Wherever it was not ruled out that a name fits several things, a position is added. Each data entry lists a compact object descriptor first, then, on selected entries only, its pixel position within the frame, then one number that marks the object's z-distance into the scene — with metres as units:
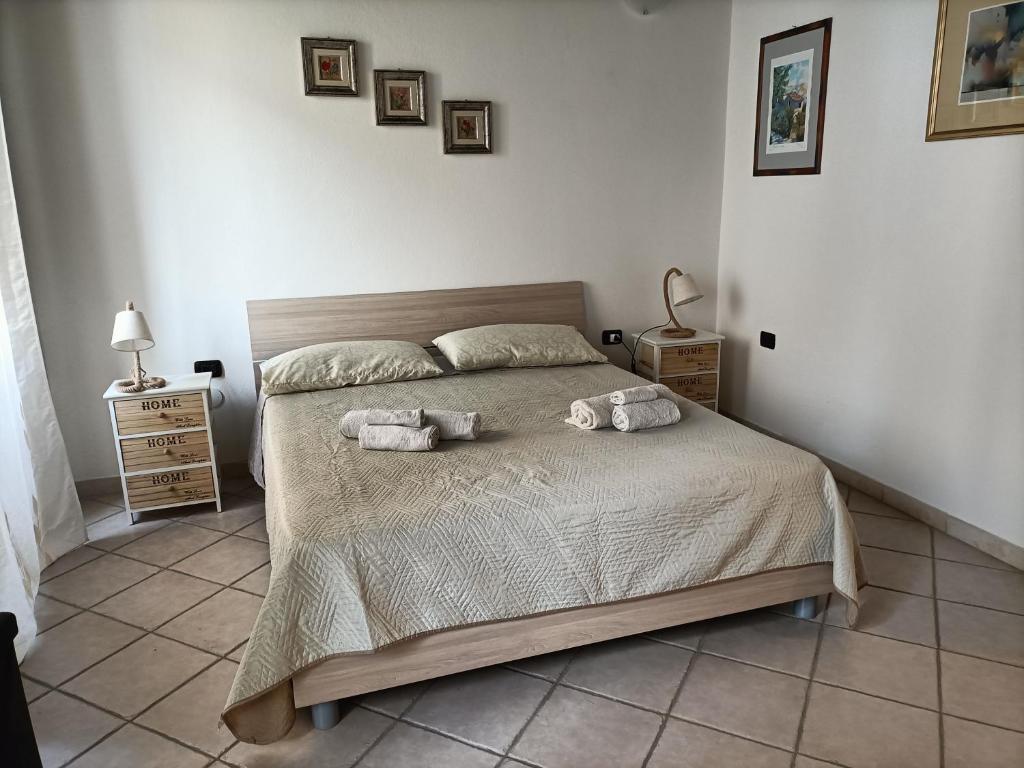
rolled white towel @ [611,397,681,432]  2.63
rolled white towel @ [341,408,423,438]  2.51
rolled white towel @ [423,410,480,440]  2.54
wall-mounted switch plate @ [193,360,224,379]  3.64
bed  1.93
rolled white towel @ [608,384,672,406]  2.70
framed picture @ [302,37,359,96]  3.49
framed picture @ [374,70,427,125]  3.62
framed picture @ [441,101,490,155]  3.76
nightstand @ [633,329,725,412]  4.00
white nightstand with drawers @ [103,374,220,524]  3.22
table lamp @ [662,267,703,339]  3.96
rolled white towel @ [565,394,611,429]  2.67
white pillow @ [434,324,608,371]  3.57
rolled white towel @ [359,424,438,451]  2.46
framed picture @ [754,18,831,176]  3.52
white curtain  2.64
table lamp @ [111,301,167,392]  3.17
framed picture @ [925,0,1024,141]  2.64
